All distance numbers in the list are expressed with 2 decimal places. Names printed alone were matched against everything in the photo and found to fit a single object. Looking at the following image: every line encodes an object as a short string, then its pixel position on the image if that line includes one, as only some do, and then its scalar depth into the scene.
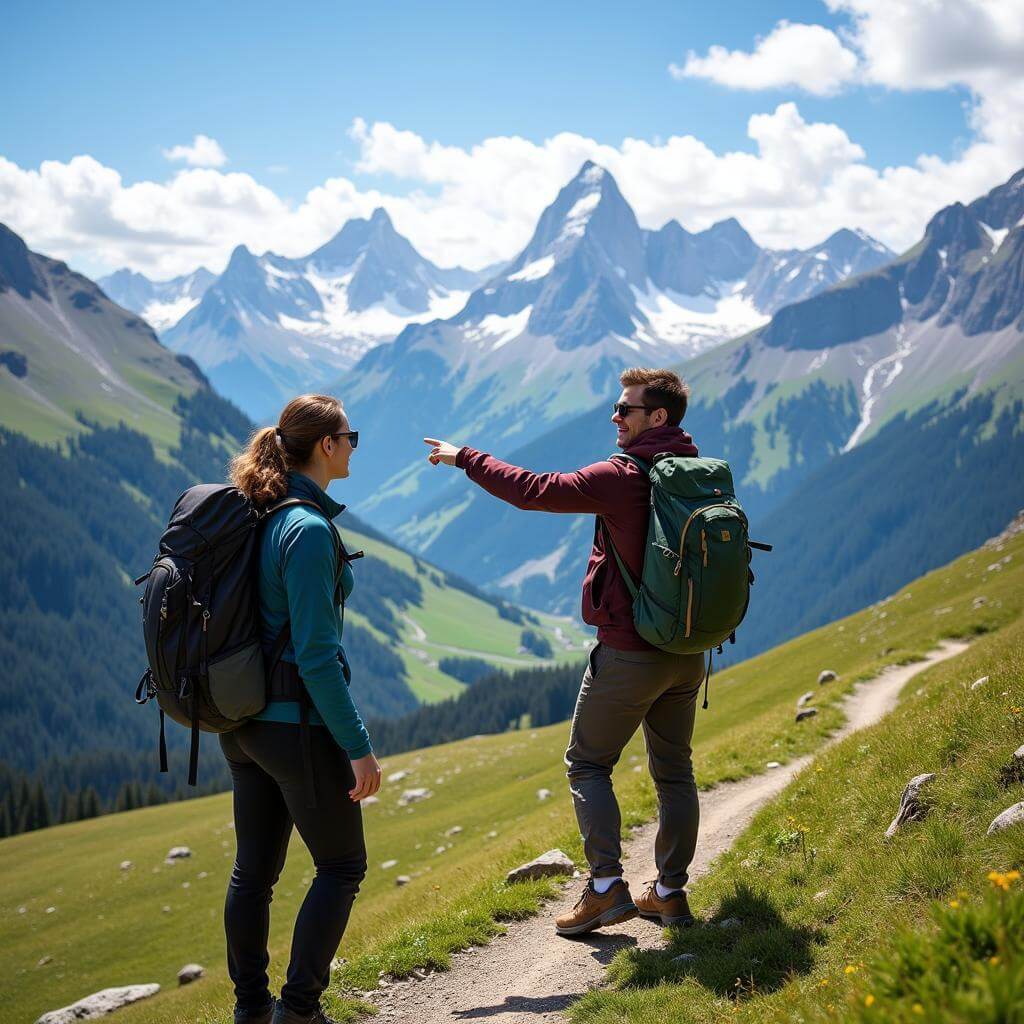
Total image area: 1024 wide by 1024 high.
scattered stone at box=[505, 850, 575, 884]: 12.88
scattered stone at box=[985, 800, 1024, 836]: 7.36
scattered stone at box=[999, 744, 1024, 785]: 8.52
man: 8.66
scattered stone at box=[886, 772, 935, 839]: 8.74
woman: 7.16
